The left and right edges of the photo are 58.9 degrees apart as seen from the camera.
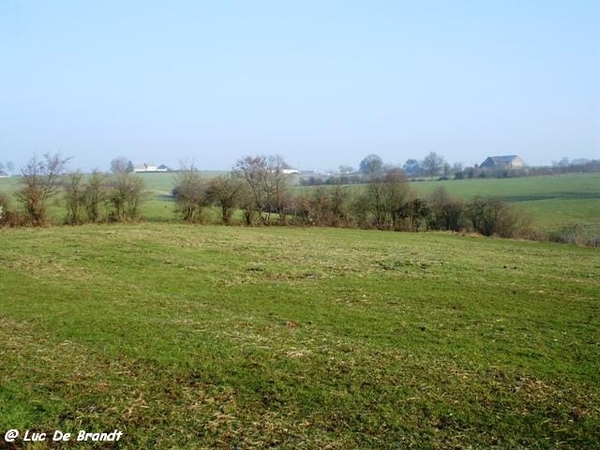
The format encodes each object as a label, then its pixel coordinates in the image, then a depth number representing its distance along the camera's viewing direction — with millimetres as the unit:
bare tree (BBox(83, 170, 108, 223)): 47219
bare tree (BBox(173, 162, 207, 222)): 51031
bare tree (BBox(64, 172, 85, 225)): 46219
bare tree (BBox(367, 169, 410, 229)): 55938
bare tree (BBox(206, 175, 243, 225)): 51219
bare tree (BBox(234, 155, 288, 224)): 54062
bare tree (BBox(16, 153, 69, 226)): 42500
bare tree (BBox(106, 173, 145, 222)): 48250
